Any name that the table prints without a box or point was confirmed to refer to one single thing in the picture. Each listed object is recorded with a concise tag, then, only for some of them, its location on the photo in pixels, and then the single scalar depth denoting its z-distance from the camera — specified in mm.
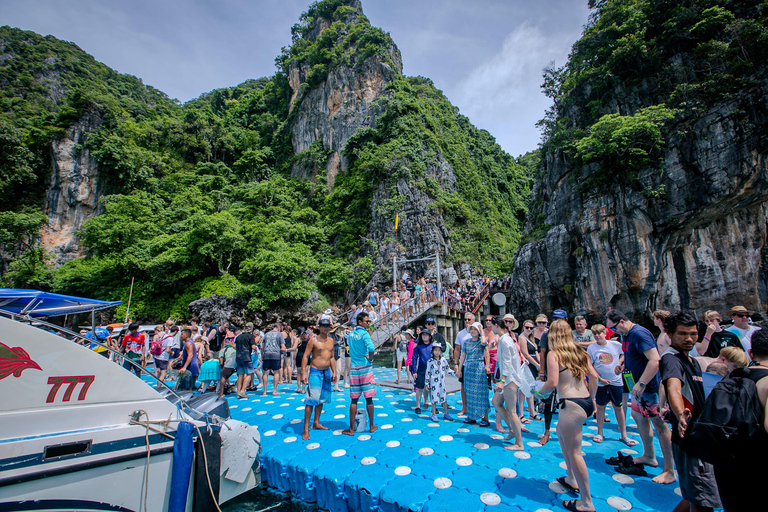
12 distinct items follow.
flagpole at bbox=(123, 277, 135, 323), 19250
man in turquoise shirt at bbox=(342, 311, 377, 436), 4785
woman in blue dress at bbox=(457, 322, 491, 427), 5074
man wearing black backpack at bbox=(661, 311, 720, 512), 2174
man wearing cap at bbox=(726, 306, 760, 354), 4234
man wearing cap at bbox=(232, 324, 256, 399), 7070
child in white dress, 5422
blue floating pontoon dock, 3043
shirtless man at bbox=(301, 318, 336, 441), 4781
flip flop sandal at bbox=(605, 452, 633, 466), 3531
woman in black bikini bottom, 2750
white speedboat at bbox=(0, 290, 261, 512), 2324
